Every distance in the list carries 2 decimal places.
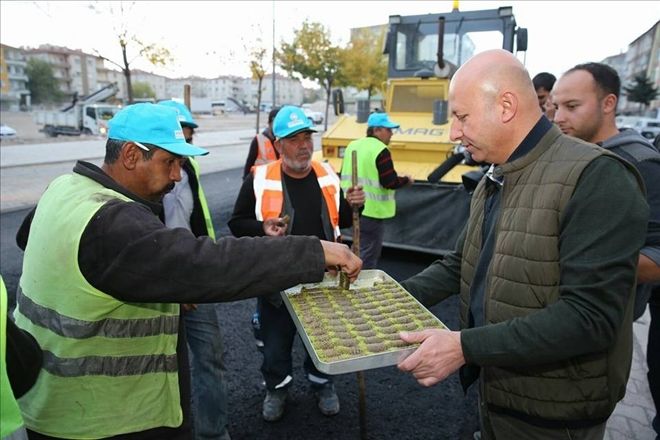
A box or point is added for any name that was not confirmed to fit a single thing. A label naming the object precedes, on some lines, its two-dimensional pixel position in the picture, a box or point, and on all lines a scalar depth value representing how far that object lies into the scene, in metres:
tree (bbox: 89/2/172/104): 13.55
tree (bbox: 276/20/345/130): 23.16
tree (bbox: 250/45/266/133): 19.44
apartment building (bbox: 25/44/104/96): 89.94
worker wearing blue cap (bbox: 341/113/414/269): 4.97
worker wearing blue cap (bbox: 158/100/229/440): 2.80
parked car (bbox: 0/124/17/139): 25.67
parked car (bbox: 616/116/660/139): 24.28
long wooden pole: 2.90
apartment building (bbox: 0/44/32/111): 62.13
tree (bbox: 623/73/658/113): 44.25
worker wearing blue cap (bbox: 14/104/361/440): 1.40
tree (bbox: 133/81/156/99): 81.56
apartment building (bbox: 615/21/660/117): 53.50
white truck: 28.61
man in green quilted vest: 1.33
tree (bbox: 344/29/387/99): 24.30
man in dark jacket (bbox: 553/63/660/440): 2.24
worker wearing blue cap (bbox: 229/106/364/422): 3.21
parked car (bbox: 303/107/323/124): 41.91
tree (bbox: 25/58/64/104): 68.62
